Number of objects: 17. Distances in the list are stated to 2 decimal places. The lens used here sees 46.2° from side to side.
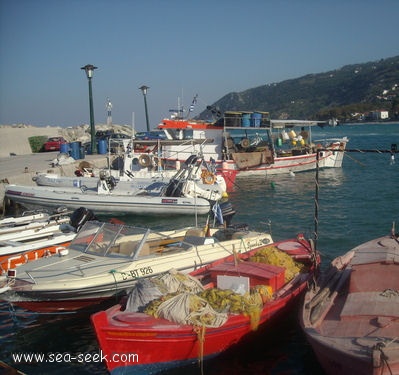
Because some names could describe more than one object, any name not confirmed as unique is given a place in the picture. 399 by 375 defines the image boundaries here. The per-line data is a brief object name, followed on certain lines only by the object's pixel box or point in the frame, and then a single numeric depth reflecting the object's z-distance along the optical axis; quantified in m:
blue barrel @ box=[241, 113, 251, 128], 33.16
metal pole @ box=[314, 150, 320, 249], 10.34
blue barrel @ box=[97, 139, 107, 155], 37.44
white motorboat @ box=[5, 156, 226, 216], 20.16
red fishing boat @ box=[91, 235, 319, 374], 7.62
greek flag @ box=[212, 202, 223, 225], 15.16
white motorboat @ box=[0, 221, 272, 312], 9.85
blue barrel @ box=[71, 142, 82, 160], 33.00
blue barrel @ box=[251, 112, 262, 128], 33.44
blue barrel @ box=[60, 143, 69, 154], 33.50
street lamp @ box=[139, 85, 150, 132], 47.38
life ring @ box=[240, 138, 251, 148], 33.25
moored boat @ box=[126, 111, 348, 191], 31.92
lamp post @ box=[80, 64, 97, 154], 32.78
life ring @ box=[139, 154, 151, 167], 23.55
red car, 42.81
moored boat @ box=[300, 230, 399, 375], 6.66
